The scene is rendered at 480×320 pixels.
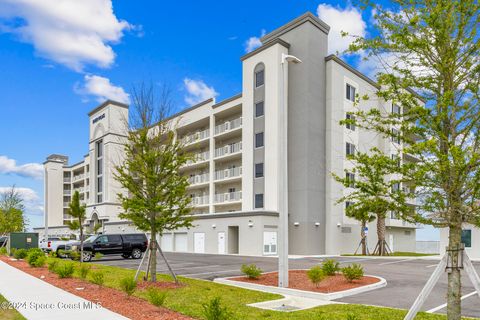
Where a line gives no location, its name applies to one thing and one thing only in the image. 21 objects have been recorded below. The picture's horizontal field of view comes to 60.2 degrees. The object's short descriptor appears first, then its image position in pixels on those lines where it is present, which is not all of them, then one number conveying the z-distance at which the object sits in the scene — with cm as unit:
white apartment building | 3822
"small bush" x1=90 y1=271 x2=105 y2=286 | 1332
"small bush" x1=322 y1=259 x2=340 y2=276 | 1664
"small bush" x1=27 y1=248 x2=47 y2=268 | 2092
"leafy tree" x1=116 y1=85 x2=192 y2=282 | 1538
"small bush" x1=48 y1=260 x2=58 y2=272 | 1783
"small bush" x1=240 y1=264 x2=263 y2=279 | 1588
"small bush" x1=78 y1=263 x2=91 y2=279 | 1505
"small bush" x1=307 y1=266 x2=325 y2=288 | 1373
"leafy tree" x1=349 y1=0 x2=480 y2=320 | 698
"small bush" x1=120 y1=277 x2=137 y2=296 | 1130
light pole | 1404
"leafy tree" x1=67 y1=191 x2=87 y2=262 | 2439
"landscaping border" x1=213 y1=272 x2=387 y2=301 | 1241
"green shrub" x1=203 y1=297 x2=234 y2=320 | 725
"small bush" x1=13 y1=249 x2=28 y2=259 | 2709
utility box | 3325
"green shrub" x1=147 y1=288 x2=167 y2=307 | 965
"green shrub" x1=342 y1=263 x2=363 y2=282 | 1485
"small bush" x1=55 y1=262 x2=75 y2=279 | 1592
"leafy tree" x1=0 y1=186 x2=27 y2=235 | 4778
